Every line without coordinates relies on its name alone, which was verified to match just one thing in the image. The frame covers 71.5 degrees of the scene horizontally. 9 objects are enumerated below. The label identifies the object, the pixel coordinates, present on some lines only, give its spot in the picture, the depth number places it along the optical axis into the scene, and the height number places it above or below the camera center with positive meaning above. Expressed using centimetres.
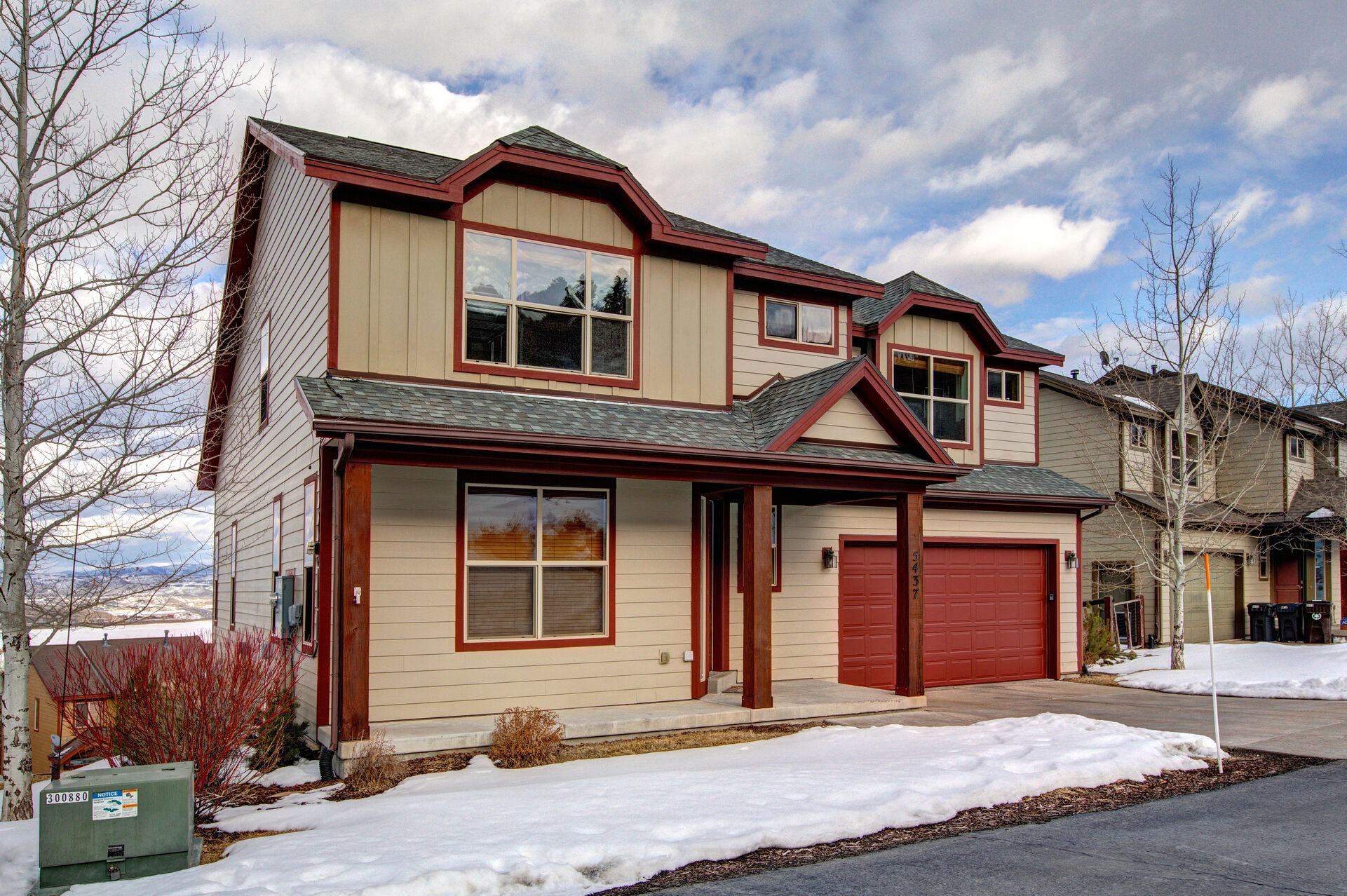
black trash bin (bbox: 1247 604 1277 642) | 2191 -234
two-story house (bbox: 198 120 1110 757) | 959 +74
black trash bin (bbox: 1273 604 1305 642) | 2141 -227
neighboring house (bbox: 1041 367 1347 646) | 2020 +79
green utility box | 527 -177
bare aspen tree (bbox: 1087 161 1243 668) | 1612 +315
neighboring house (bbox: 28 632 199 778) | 725 -138
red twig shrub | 703 -145
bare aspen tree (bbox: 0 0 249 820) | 716 +143
